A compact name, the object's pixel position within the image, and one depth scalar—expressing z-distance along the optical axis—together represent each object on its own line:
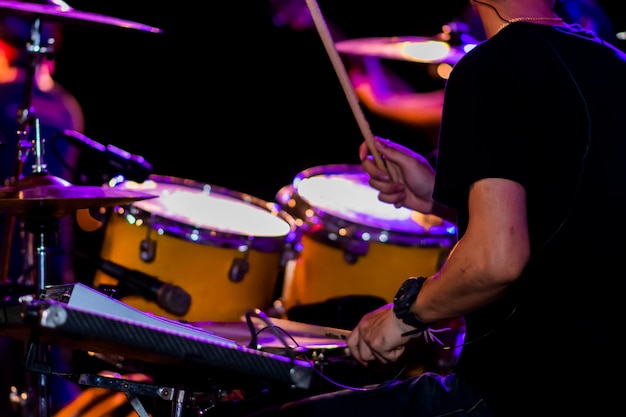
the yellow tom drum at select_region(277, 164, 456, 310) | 6.13
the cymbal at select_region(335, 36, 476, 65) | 7.26
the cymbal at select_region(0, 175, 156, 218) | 3.99
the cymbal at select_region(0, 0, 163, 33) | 4.90
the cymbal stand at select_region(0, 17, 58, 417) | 4.60
